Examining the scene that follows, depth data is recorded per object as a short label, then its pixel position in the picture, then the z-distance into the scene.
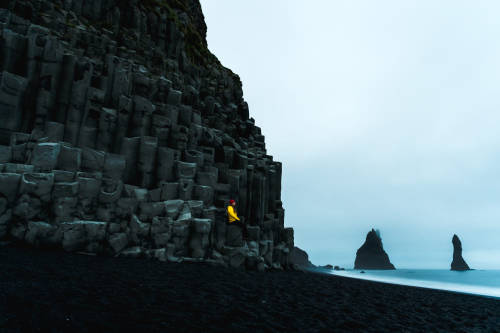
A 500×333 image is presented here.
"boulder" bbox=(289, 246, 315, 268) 36.84
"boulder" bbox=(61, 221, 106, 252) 18.53
